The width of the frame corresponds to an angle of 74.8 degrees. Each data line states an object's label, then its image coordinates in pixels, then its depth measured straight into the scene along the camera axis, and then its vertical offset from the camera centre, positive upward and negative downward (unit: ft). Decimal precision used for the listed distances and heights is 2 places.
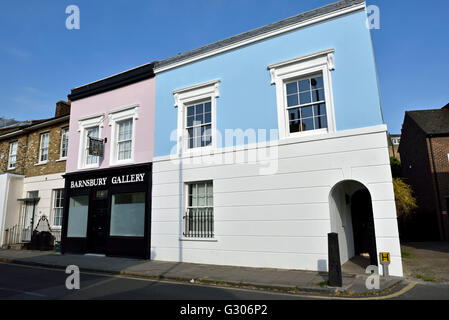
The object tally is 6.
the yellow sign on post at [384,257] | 24.89 -3.40
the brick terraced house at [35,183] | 51.81 +7.12
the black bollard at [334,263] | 21.77 -3.38
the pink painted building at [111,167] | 40.47 +7.93
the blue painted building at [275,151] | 28.22 +7.17
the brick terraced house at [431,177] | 66.64 +8.97
